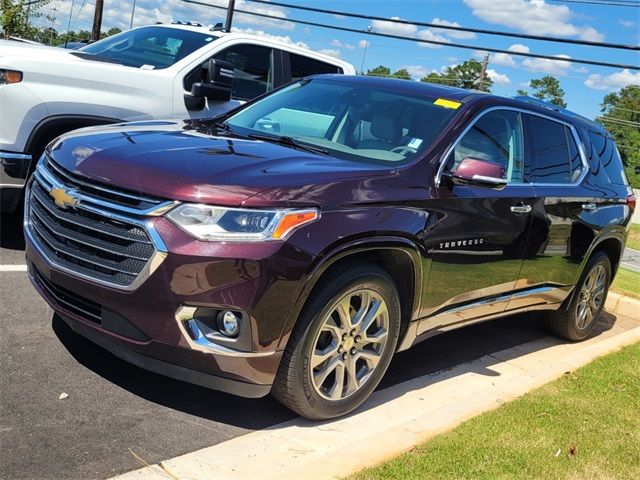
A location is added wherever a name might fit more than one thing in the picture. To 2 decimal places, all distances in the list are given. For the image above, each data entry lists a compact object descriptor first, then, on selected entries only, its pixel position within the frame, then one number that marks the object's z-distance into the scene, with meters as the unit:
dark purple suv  3.11
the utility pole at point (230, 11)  25.13
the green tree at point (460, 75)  69.63
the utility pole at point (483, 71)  39.04
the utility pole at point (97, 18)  29.92
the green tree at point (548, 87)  88.12
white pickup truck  5.36
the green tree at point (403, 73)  79.69
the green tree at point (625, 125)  87.12
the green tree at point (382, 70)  72.88
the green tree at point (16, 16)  20.66
